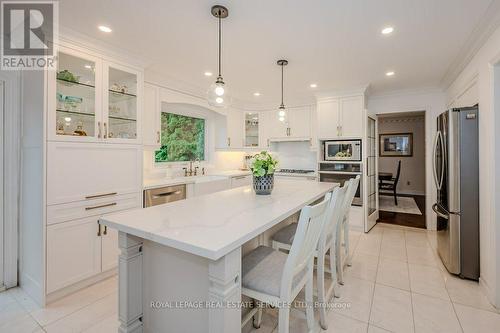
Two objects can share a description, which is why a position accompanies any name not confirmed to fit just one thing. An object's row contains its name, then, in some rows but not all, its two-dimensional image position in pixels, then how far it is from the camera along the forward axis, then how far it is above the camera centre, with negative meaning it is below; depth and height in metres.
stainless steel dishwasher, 3.02 -0.35
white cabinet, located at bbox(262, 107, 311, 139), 4.92 +0.91
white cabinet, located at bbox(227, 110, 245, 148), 4.93 +0.83
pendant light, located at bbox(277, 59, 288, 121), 2.99 +0.80
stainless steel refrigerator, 2.46 -0.22
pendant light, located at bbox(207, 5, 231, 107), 1.92 +0.66
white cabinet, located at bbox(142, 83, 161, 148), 3.30 +0.72
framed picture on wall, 7.84 +0.77
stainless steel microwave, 4.14 +0.31
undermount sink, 3.74 -0.26
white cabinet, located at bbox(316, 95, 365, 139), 4.12 +0.90
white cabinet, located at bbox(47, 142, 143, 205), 2.18 -0.02
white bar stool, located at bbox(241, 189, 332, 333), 1.31 -0.64
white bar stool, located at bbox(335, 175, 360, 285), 2.38 -0.67
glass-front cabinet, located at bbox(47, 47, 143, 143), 2.26 +0.71
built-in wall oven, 4.15 -0.09
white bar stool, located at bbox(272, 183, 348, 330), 1.86 -0.62
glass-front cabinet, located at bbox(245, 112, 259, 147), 5.39 +0.87
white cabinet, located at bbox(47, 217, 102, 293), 2.18 -0.80
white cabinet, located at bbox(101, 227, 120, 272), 2.54 -0.86
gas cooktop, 5.04 -0.06
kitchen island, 1.13 -0.54
